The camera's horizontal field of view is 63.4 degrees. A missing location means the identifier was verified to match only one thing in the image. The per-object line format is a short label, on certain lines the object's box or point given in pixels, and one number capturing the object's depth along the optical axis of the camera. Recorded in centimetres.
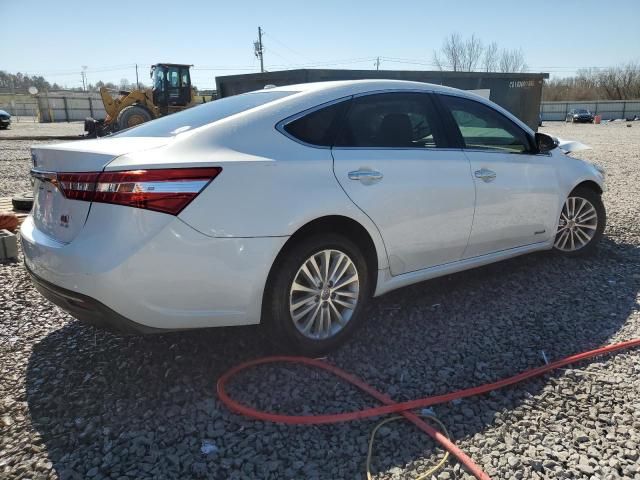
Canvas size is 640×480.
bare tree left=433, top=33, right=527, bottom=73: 6804
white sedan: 250
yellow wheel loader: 2169
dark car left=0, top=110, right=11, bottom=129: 3222
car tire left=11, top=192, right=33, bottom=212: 646
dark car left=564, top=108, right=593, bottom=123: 5071
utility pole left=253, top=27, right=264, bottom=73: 6738
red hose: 238
